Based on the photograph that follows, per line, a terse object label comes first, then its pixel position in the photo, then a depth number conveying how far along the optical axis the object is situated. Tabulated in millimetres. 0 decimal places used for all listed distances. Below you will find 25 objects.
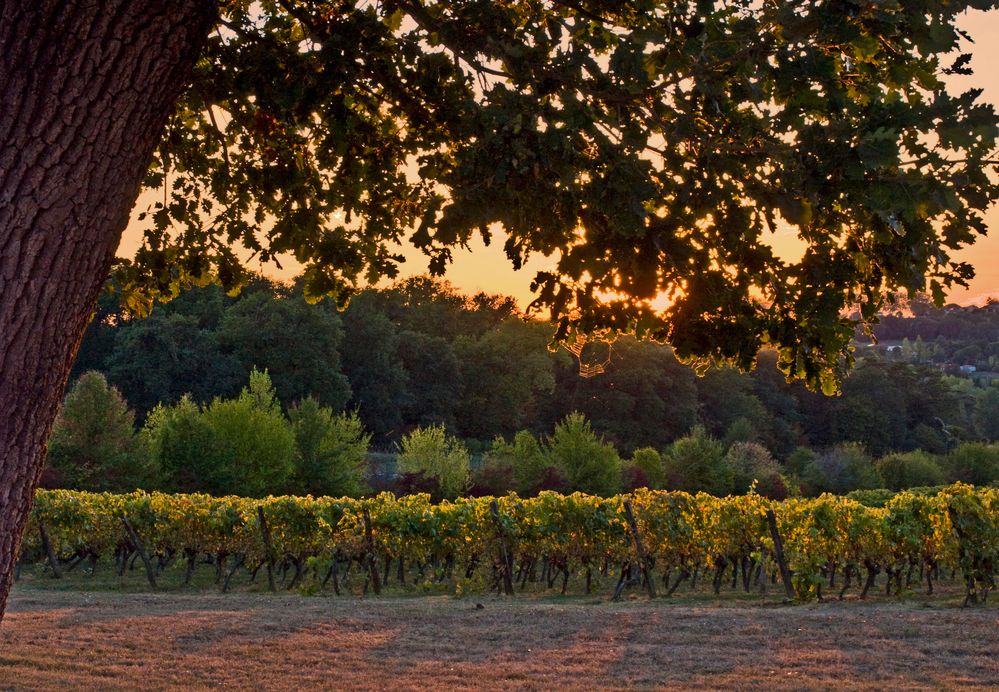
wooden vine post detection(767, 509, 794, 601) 15742
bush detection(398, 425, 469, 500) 35688
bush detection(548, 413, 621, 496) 39344
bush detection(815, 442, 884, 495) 48812
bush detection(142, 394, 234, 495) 37156
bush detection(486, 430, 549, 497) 38347
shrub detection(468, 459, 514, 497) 38469
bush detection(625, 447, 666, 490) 42875
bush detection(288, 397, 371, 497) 38750
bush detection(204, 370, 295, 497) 36844
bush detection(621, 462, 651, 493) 41406
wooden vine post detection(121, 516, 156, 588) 18828
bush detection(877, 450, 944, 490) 50125
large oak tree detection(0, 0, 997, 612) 3709
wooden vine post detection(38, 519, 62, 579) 20172
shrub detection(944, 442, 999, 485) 52156
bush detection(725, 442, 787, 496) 43500
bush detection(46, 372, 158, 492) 33344
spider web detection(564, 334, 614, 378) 5618
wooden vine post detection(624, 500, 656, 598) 16938
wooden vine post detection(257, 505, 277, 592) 18641
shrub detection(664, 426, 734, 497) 42938
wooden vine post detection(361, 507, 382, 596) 17516
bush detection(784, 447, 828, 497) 50062
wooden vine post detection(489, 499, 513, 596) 17281
